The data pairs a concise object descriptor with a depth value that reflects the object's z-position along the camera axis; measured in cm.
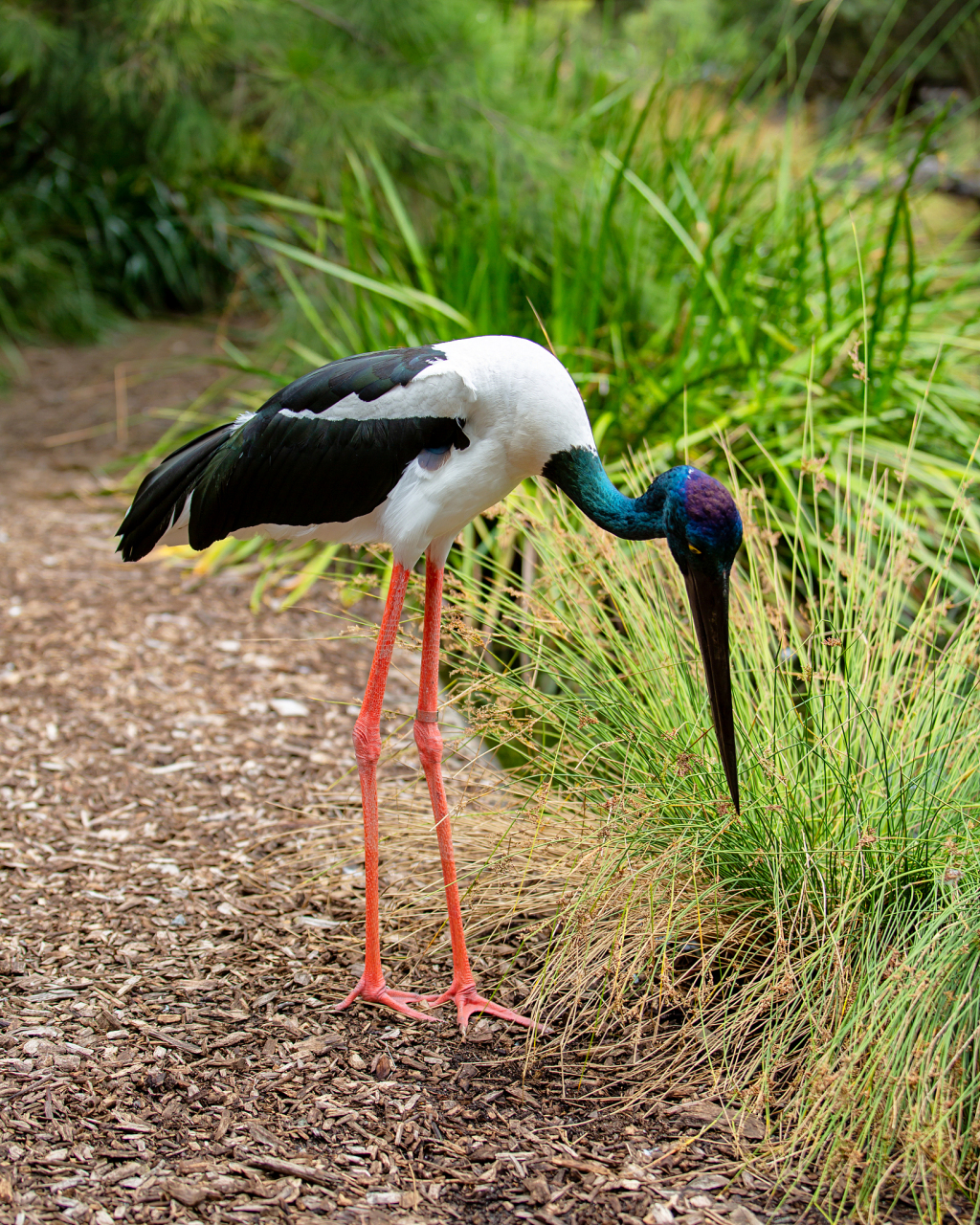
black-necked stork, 210
